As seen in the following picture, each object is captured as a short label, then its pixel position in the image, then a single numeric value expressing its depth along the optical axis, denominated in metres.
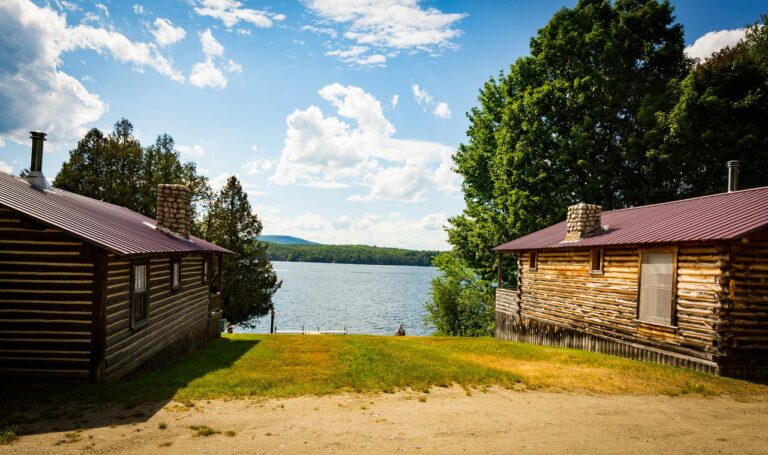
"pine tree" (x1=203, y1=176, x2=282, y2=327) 38.50
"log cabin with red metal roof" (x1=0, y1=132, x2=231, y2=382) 10.66
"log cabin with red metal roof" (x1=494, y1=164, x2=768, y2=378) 13.48
